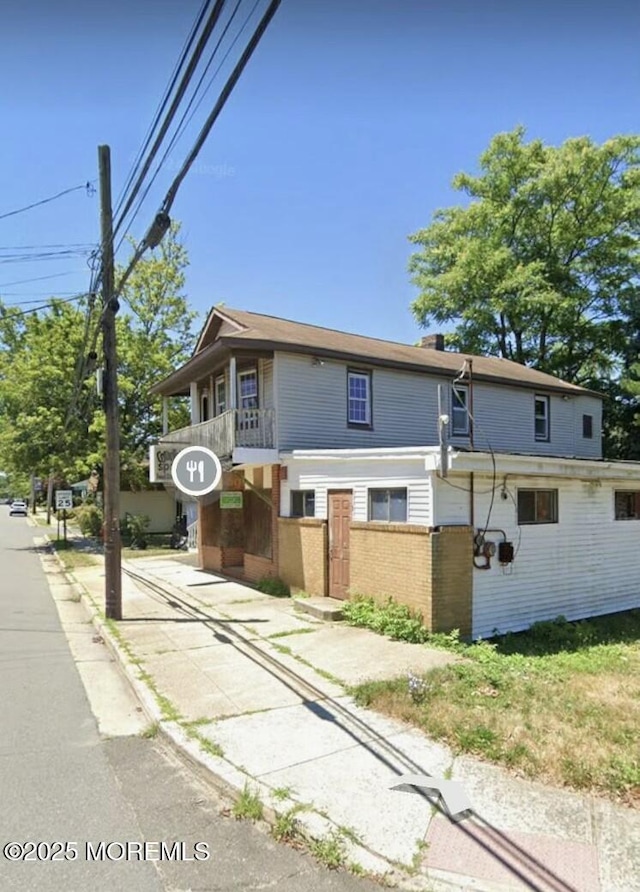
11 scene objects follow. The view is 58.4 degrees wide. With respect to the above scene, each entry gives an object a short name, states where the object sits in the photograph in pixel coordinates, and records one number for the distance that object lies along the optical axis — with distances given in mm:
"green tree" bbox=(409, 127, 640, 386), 28469
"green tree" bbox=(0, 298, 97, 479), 23047
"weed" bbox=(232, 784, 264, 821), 4023
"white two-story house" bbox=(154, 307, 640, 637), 9469
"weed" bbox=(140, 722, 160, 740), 5512
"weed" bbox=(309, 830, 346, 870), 3535
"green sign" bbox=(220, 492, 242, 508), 14617
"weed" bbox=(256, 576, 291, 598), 12750
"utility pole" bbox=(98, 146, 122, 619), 10547
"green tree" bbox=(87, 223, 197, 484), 26500
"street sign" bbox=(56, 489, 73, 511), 22609
